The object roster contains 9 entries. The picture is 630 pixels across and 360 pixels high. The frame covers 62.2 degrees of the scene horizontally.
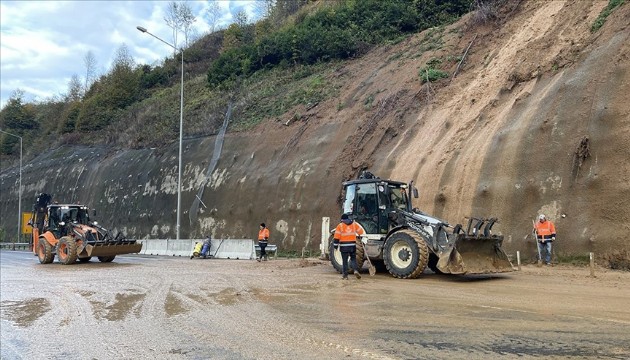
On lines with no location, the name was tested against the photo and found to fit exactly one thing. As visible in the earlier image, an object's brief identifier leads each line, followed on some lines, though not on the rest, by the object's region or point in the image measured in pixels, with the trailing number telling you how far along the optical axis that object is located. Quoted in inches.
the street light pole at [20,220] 1953.5
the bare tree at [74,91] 3050.2
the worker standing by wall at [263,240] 802.2
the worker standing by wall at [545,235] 566.3
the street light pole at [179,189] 1068.5
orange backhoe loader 816.3
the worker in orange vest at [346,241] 528.4
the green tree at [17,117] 3078.2
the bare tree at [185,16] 2942.9
